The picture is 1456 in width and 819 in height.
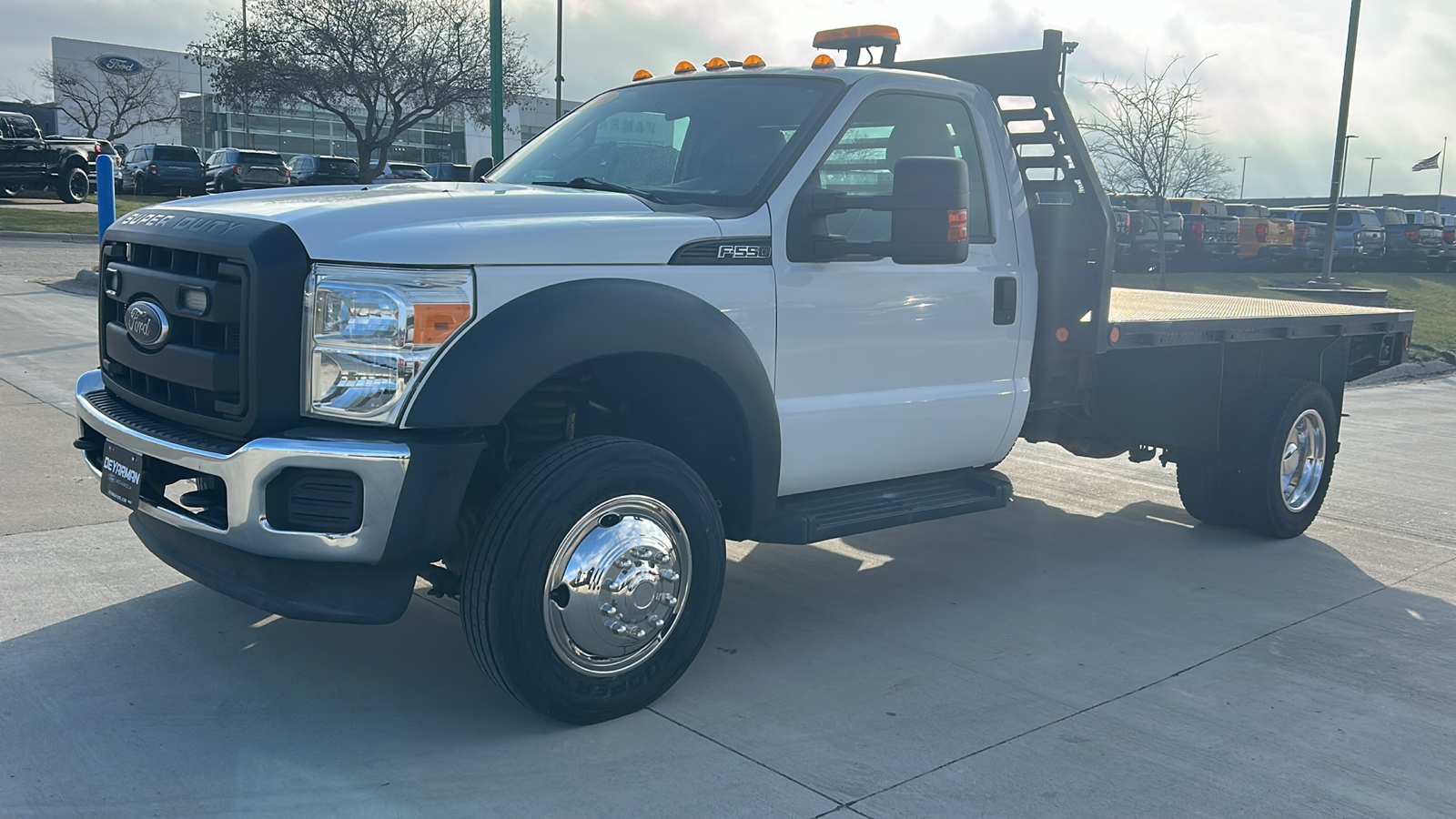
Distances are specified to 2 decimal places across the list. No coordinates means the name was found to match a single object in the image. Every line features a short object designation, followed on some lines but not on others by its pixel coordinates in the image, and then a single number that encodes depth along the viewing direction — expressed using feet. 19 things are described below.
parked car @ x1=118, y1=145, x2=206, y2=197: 117.91
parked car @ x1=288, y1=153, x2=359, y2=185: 121.49
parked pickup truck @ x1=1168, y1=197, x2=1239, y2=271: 97.19
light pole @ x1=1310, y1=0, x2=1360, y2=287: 64.23
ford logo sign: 206.59
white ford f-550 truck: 11.21
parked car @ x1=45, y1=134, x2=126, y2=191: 101.69
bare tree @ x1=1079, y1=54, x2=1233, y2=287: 75.87
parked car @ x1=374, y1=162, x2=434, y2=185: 105.71
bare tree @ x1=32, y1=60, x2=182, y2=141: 200.34
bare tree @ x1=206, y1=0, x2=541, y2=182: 115.14
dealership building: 214.07
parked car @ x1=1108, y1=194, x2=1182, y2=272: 81.82
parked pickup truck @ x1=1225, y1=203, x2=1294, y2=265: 99.35
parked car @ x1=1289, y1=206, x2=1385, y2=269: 107.24
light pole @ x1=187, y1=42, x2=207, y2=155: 213.46
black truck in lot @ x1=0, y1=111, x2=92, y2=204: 94.79
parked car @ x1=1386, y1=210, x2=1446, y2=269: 113.29
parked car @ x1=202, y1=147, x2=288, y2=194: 111.55
